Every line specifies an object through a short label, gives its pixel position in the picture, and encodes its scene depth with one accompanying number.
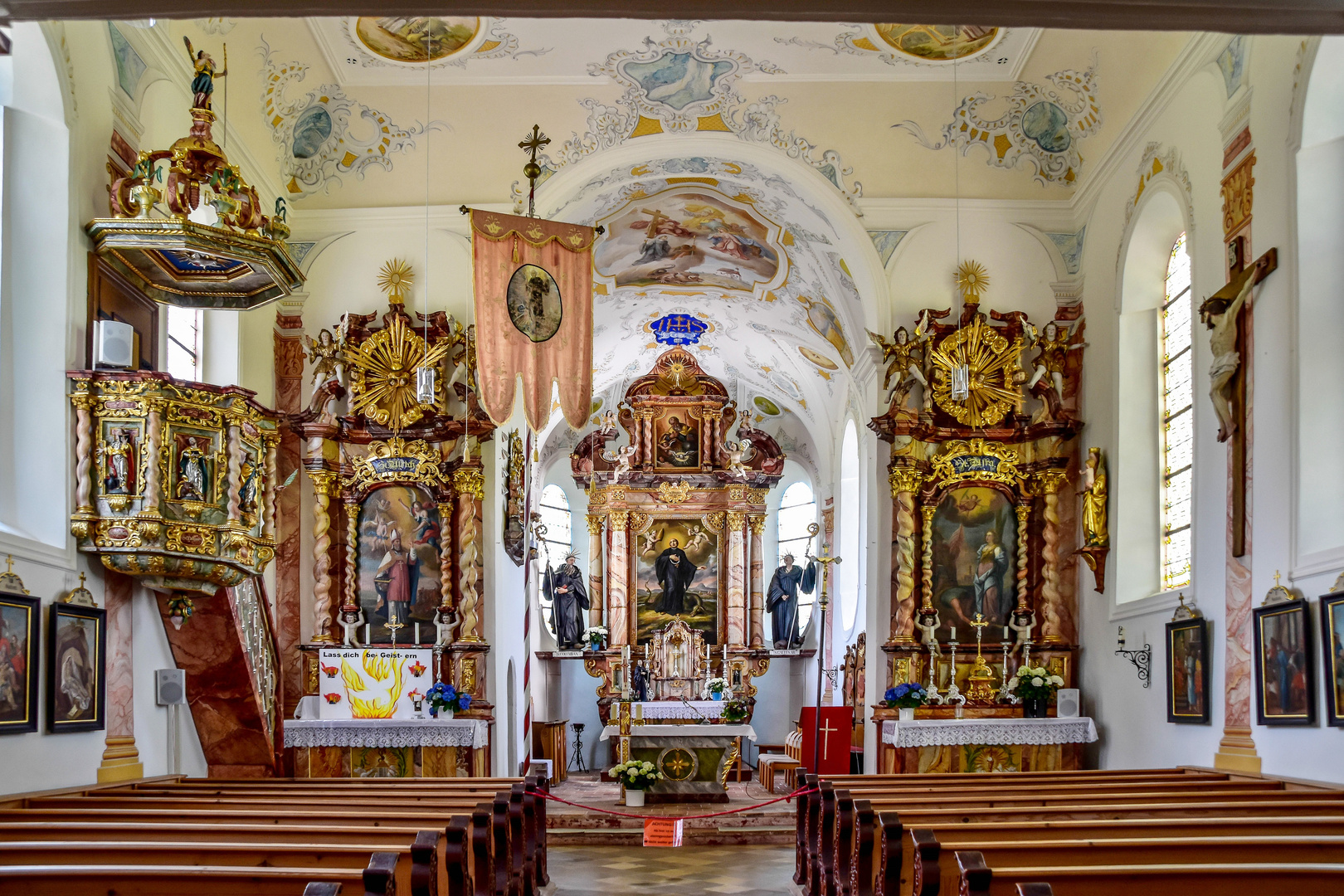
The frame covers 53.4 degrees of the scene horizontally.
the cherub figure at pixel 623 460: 25.08
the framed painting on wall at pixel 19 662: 8.44
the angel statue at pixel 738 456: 25.14
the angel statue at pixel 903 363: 14.80
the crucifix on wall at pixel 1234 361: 10.05
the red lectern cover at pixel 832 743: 16.84
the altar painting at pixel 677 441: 25.28
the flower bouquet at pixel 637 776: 14.71
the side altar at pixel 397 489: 14.59
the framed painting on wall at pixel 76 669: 9.08
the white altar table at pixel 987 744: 13.54
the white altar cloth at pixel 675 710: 19.89
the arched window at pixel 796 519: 26.30
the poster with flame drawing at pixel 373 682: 13.59
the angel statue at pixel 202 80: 10.09
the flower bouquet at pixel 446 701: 13.83
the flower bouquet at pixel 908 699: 13.83
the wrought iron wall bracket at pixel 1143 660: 12.24
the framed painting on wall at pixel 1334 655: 8.54
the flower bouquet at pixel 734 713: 17.84
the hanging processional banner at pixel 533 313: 11.71
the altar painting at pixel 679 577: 25.11
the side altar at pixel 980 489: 14.52
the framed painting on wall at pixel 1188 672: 10.83
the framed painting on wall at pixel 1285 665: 8.98
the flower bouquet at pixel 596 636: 23.80
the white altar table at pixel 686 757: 15.48
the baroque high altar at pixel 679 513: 24.94
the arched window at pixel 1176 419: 12.49
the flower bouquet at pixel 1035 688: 13.70
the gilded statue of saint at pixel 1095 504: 13.38
